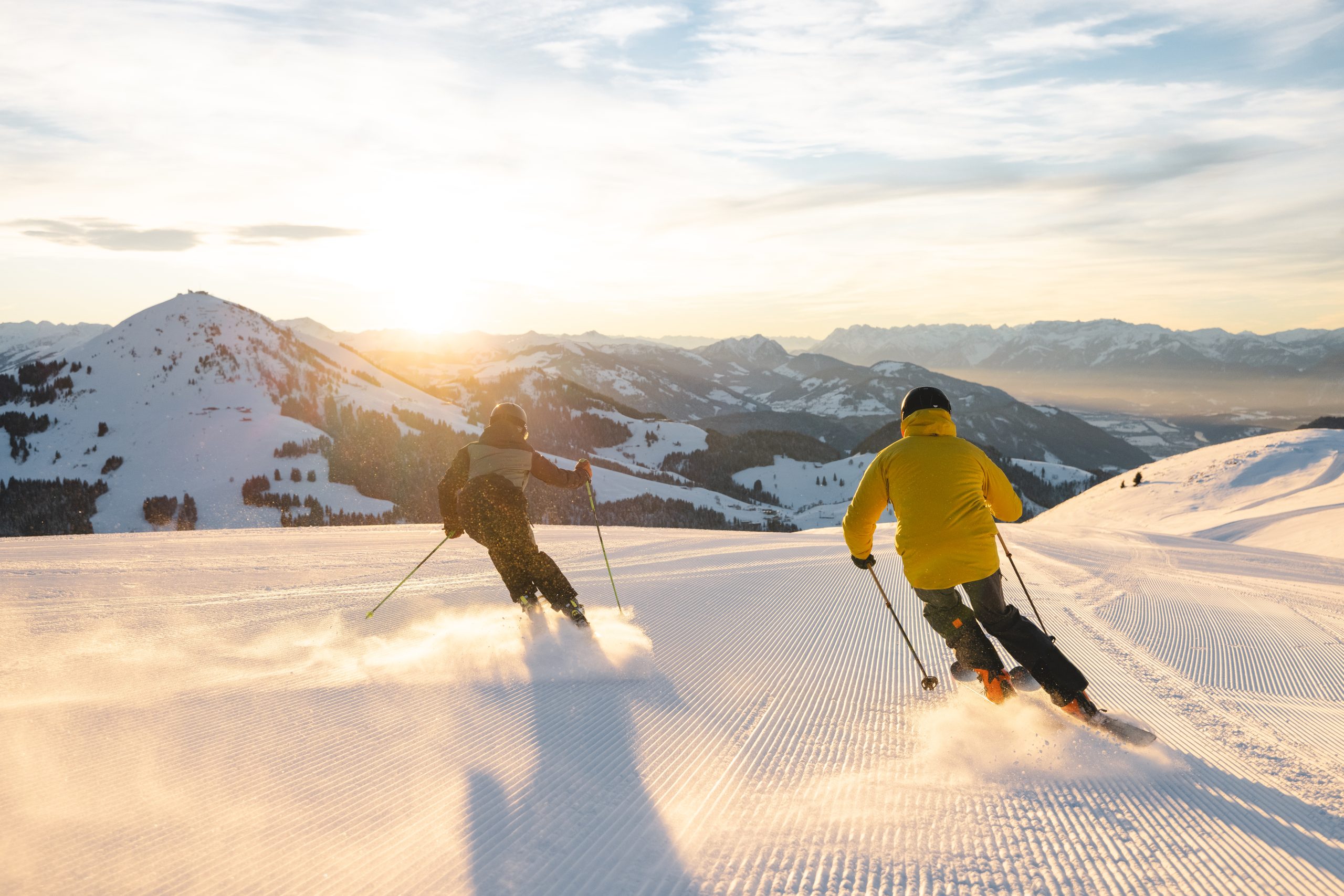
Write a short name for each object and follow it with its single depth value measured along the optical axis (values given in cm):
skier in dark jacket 612
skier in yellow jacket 407
